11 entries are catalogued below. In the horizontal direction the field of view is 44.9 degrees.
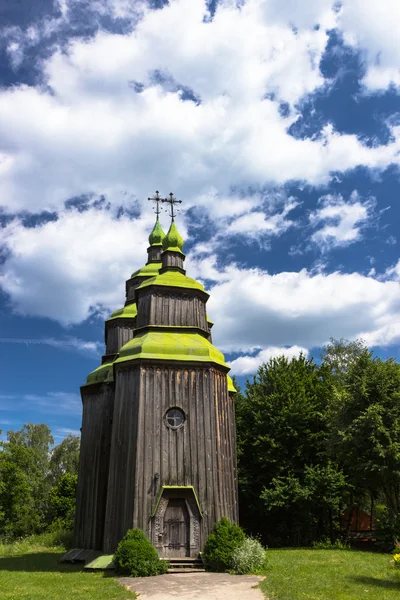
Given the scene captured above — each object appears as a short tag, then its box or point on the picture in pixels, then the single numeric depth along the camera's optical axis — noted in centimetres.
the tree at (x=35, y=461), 4356
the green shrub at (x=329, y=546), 2448
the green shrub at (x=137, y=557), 1612
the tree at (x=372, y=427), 2355
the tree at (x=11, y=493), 4166
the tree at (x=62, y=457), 5759
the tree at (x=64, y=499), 4301
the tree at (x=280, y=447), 2928
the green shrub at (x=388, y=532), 2234
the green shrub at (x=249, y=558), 1590
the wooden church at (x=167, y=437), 1800
